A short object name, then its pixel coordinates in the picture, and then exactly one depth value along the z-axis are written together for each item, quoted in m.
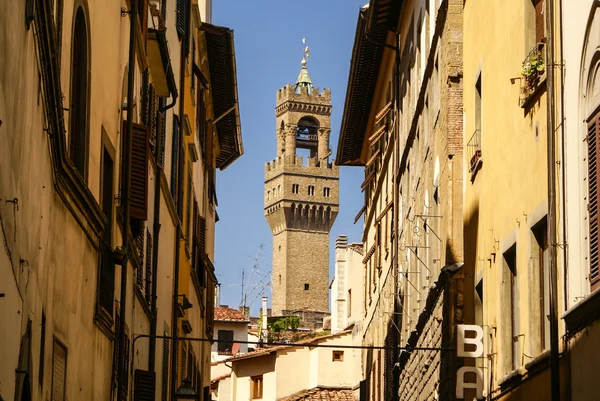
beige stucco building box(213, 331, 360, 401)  54.81
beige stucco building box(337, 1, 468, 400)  19.08
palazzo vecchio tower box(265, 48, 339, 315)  159.25
